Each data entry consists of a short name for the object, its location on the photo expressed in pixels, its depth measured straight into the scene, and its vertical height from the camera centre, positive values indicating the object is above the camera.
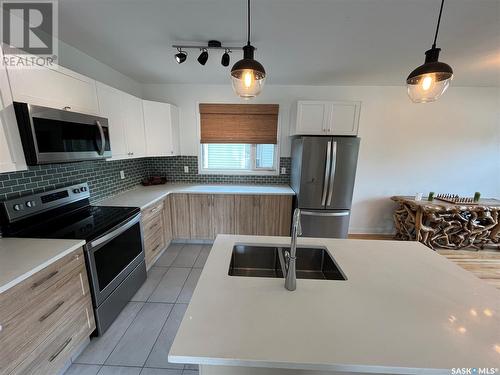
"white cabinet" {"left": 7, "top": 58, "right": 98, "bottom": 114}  1.30 +0.44
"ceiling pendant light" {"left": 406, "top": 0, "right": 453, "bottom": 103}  1.12 +0.45
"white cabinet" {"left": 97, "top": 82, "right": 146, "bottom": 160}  2.07 +0.33
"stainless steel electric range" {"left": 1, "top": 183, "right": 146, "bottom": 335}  1.48 -0.63
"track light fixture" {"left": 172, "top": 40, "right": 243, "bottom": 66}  1.87 +0.98
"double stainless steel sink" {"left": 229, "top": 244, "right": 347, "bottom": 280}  1.45 -0.79
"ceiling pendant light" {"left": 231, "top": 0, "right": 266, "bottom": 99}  1.15 +0.45
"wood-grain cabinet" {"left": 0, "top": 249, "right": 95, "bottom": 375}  1.03 -1.01
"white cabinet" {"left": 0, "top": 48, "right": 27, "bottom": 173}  1.21 +0.07
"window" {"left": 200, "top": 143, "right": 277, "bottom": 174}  3.47 -0.11
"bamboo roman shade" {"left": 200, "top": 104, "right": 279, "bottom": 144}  3.24 +0.46
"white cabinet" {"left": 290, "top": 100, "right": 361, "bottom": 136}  2.83 +0.51
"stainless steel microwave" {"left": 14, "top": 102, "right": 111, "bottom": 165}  1.31 +0.10
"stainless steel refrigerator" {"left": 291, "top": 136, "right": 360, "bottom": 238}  2.72 -0.40
